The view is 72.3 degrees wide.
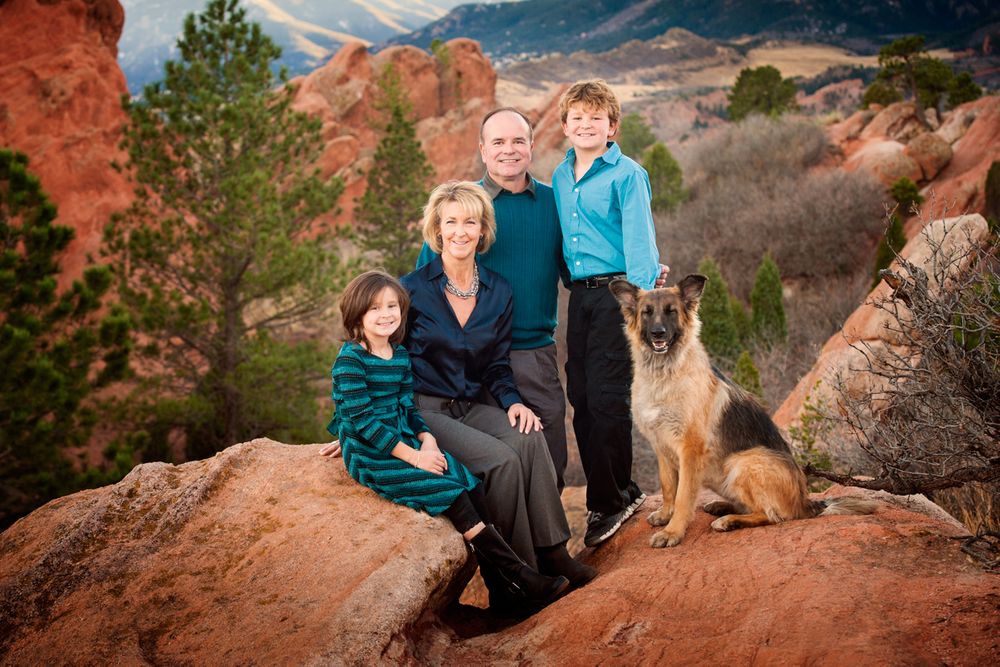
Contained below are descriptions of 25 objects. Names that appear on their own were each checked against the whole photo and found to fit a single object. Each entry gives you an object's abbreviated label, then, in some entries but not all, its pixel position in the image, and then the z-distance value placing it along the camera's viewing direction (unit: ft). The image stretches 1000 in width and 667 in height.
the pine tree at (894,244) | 51.62
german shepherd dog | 13.61
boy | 15.23
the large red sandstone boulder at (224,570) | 10.25
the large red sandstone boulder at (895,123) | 91.41
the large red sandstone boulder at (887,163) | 76.28
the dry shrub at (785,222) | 71.36
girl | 13.05
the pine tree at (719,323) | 51.55
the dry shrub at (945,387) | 13.20
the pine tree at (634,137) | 126.93
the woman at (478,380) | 13.84
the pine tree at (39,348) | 31.48
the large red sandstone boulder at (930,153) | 74.84
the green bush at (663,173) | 89.76
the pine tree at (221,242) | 42.70
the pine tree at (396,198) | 77.05
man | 16.29
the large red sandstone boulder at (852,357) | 24.16
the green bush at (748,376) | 38.42
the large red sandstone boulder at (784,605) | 9.02
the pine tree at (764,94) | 120.78
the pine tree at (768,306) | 55.47
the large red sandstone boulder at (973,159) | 59.36
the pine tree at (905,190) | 67.21
